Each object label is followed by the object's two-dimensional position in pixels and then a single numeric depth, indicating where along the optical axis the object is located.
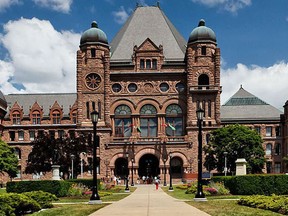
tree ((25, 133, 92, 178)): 73.94
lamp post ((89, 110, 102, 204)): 33.75
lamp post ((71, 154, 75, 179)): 72.61
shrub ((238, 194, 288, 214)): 25.59
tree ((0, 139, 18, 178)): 78.24
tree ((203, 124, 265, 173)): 83.44
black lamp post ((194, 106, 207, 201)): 34.78
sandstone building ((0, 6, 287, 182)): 94.62
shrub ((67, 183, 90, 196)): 45.21
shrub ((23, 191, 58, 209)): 30.24
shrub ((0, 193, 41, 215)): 21.86
